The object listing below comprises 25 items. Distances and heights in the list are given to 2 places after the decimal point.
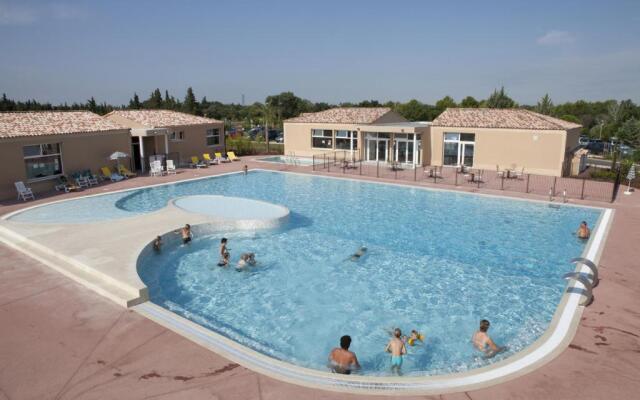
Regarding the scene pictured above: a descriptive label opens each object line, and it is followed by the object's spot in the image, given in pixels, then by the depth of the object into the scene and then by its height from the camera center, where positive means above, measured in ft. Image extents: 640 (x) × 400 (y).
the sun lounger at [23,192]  67.21 -11.30
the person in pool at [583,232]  49.73 -13.45
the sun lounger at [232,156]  115.96 -10.32
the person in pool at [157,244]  44.52 -12.83
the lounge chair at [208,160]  108.17 -10.59
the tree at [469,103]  206.08 +5.82
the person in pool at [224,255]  42.98 -13.63
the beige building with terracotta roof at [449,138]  89.45 -5.26
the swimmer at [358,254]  45.57 -14.63
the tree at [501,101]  195.72 +6.29
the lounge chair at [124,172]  87.76 -10.84
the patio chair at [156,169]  90.99 -10.62
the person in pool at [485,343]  28.14 -14.72
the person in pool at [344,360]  24.90 -13.98
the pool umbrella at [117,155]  84.07 -7.19
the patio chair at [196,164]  104.12 -11.08
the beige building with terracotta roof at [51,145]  68.59 -4.62
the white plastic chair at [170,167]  94.21 -10.78
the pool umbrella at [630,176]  72.28 -10.27
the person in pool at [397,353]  26.40 -14.34
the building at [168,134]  96.07 -3.96
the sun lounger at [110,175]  84.66 -11.10
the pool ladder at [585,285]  31.76 -12.54
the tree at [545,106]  191.93 +3.81
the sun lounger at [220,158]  111.24 -10.53
